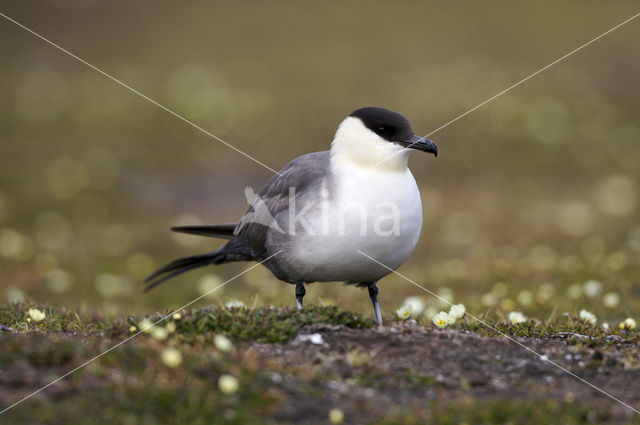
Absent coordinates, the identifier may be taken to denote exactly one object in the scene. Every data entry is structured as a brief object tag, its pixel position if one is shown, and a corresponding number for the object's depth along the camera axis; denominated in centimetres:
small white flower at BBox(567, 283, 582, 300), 1397
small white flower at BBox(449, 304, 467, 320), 998
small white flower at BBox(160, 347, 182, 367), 737
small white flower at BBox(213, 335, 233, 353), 790
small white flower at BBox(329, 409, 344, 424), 682
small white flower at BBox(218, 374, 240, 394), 705
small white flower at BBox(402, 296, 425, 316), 1131
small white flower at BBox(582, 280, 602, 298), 1410
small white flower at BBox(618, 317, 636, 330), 1050
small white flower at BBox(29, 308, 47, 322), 993
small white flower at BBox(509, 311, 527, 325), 1054
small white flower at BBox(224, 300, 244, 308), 978
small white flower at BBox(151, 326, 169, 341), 831
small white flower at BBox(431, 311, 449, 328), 974
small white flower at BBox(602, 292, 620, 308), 1295
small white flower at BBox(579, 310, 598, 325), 1084
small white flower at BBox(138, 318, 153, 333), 880
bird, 1011
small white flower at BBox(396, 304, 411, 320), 1052
